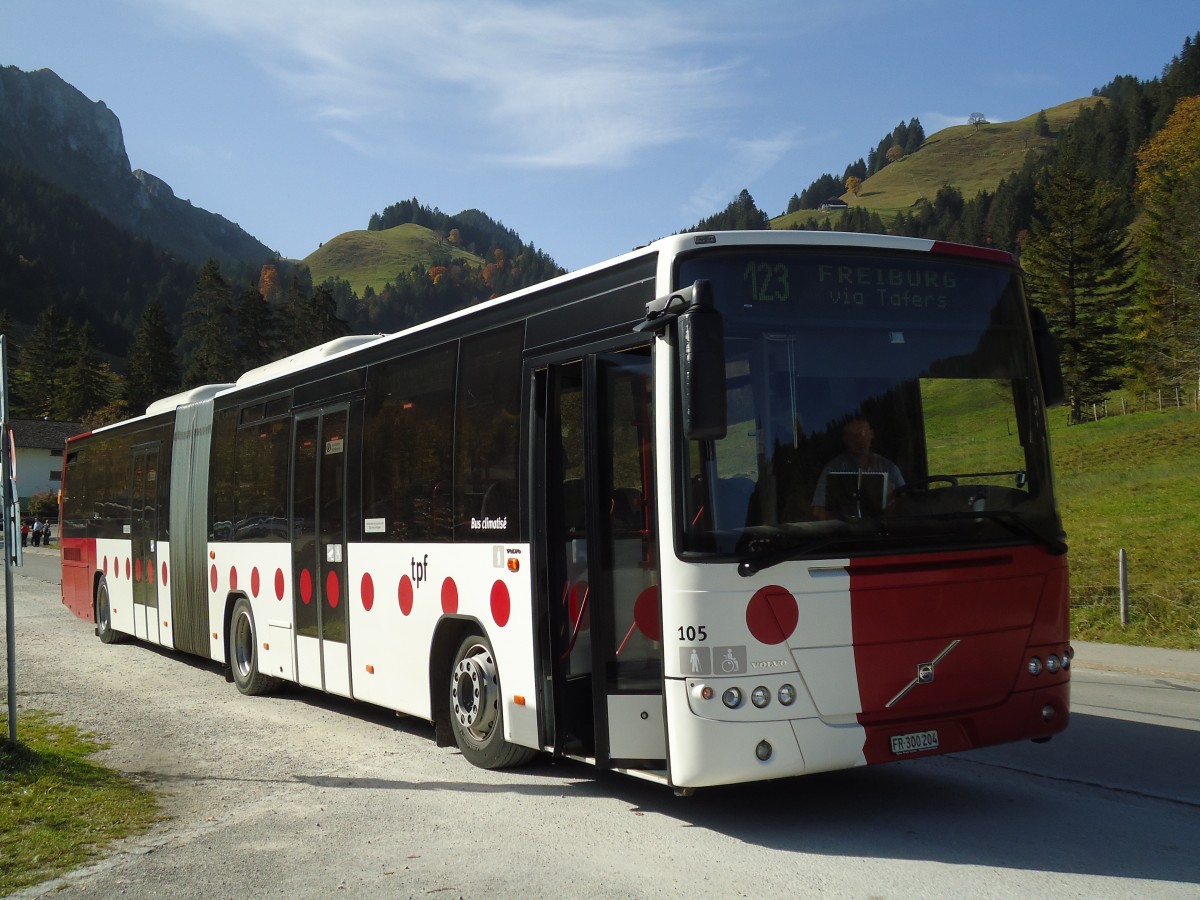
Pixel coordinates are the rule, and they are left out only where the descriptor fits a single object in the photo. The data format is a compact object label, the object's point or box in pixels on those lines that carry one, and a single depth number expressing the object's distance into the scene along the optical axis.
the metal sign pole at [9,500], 8.95
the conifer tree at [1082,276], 67.38
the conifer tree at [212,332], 95.25
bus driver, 6.41
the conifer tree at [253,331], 95.31
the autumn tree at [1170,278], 59.59
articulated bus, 6.27
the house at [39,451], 107.31
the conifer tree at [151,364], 109.44
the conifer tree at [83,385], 120.31
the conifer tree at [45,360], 126.06
